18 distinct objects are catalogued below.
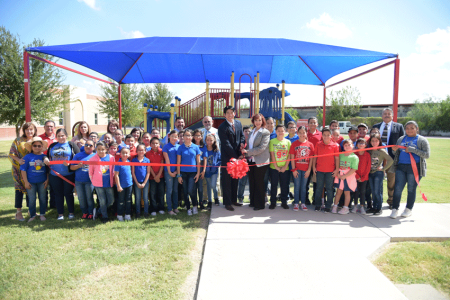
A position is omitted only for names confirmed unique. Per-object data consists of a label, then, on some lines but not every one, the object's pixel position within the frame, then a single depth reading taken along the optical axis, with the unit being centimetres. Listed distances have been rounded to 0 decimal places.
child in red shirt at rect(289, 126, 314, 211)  484
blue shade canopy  558
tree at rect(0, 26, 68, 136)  1384
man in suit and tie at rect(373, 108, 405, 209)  511
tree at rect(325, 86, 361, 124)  4453
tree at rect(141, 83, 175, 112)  3150
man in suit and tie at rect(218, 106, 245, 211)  485
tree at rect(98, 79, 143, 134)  2550
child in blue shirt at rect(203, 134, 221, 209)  491
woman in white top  479
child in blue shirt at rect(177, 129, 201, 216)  463
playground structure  1045
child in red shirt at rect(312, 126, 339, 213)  470
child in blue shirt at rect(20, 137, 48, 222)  427
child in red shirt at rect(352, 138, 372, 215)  467
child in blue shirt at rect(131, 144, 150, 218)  447
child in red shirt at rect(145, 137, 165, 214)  466
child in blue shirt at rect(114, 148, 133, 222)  432
